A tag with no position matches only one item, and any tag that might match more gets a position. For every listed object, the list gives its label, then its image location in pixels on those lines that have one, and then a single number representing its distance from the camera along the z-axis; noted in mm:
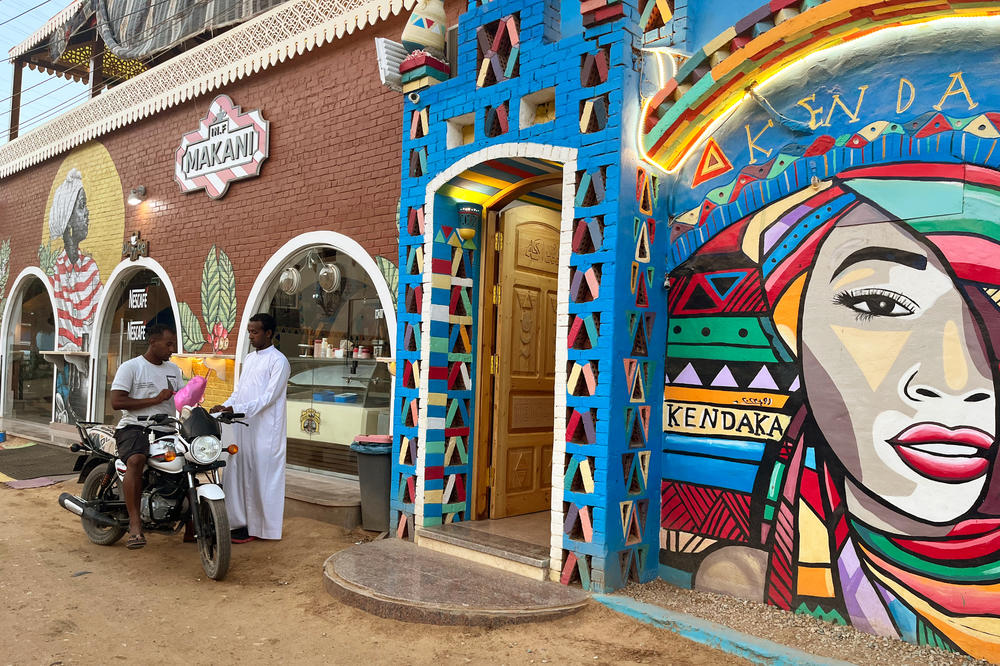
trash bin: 6047
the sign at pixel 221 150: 8656
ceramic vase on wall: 5930
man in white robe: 5820
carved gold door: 5938
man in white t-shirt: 5176
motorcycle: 4992
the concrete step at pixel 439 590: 4164
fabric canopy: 9281
